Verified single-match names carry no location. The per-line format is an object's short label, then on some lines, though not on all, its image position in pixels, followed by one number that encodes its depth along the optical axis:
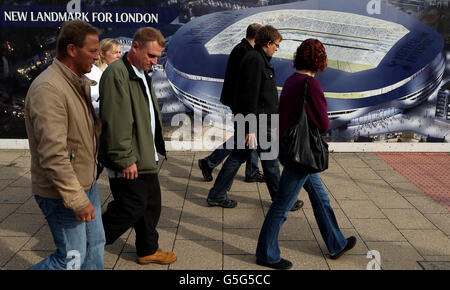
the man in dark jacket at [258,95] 4.38
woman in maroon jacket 3.36
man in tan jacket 2.36
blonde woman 4.44
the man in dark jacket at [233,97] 4.89
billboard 6.62
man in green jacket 3.08
